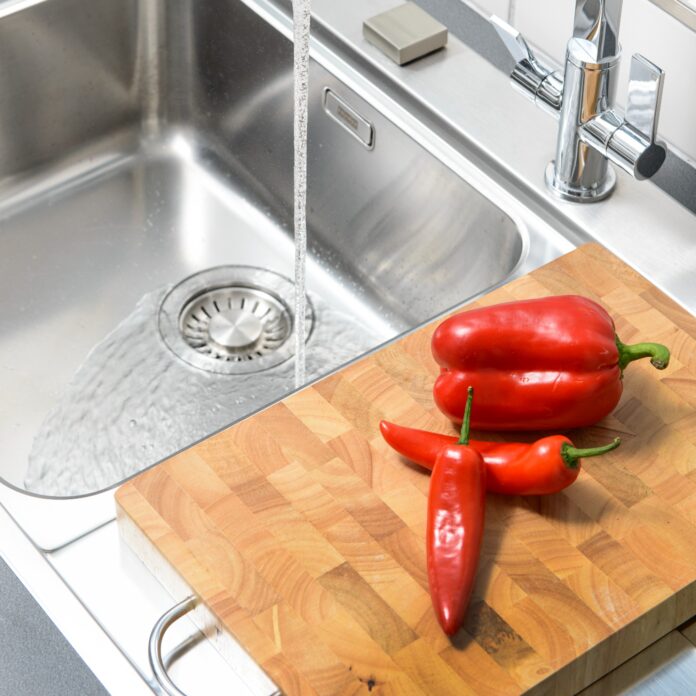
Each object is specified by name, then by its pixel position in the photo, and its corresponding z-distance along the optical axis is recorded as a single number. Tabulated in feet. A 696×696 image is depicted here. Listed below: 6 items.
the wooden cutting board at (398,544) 3.64
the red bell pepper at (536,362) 3.85
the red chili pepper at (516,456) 3.74
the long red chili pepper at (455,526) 3.66
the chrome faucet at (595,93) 4.14
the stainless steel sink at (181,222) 4.66
